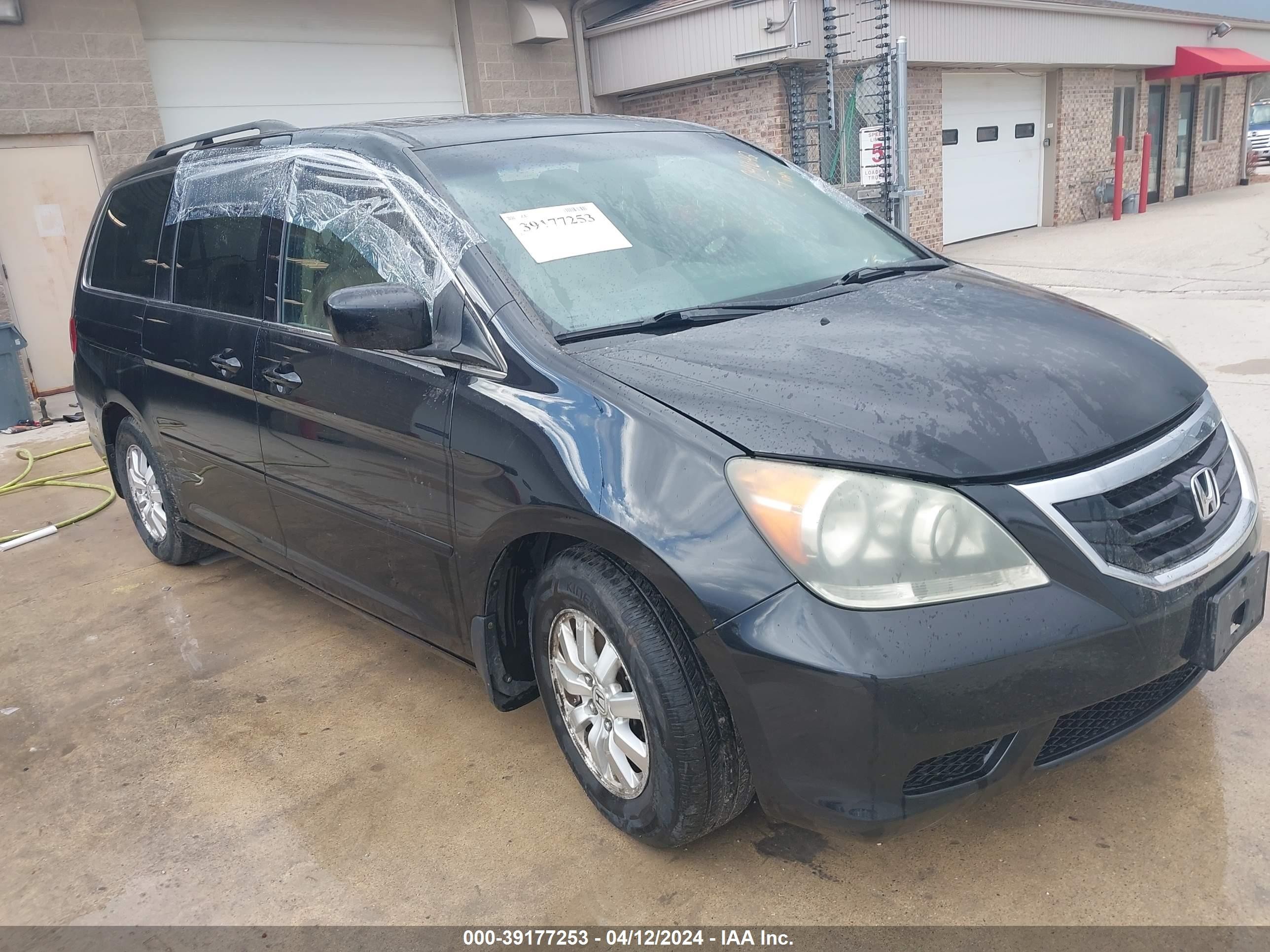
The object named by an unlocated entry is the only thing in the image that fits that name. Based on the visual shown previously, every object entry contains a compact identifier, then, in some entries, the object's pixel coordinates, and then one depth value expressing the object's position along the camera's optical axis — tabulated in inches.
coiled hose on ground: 255.6
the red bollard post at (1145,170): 765.9
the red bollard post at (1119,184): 721.6
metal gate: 461.1
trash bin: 333.7
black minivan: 78.9
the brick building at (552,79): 361.1
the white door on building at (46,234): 356.5
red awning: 781.9
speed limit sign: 404.8
